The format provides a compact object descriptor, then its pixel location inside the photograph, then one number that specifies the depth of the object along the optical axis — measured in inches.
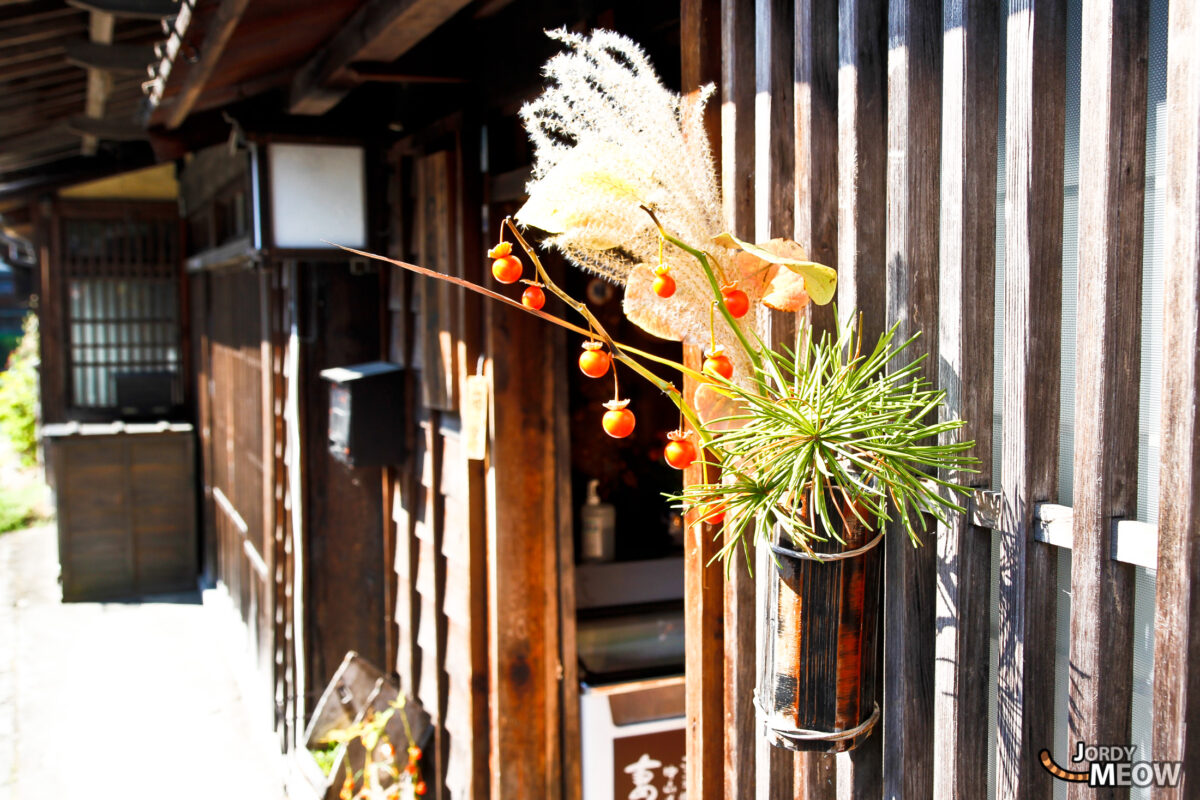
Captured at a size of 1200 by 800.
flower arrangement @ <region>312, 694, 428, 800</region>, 158.9
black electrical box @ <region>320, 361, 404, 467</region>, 165.3
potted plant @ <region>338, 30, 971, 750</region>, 49.9
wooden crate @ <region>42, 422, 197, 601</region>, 331.3
